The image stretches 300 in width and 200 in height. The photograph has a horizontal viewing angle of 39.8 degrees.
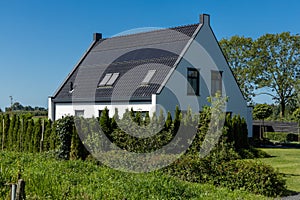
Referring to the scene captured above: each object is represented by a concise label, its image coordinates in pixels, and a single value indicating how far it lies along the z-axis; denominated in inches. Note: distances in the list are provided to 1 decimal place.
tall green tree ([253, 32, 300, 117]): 1609.3
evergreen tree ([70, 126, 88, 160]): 572.4
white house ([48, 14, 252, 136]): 832.3
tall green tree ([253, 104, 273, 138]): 1300.4
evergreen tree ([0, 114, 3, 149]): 804.6
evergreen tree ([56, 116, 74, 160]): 593.0
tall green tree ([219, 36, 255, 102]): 1636.3
